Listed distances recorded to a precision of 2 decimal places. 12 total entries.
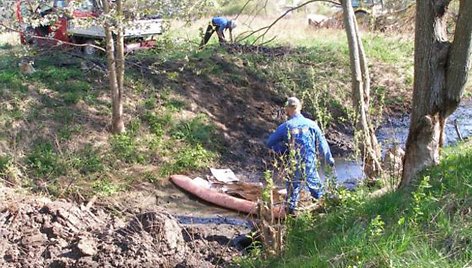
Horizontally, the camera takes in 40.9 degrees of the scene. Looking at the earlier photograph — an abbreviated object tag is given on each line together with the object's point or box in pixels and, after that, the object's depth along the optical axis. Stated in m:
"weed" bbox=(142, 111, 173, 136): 12.87
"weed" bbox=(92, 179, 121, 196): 10.48
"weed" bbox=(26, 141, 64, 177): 10.70
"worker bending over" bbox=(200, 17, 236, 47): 17.18
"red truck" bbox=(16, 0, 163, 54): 10.59
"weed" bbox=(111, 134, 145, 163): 11.78
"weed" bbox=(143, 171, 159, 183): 11.43
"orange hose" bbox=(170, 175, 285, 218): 10.01
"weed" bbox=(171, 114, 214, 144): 12.98
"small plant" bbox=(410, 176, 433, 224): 5.12
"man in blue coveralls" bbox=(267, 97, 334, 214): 7.73
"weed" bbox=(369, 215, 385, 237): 4.93
